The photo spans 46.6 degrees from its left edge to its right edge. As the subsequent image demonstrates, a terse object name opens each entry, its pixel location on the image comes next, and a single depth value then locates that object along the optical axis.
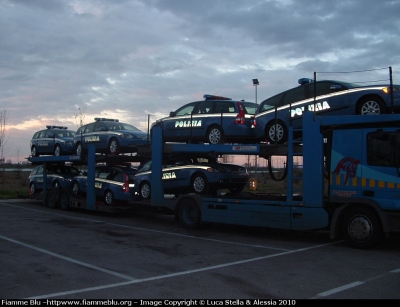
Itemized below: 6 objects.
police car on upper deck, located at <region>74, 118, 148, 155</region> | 16.33
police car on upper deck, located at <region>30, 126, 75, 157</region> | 19.73
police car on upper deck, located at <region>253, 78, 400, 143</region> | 9.84
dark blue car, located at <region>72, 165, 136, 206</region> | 16.06
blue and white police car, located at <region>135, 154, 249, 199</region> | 13.01
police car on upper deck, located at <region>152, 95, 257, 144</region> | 12.85
